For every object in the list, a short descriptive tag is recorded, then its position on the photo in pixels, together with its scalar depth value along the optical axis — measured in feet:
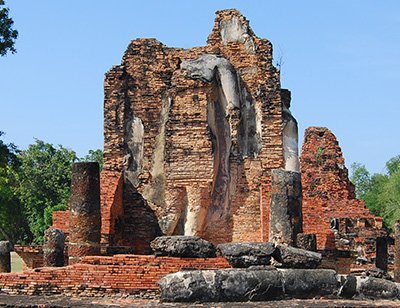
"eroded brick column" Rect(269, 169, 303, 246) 55.36
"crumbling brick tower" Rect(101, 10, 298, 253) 65.98
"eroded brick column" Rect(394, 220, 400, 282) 59.36
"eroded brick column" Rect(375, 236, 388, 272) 65.72
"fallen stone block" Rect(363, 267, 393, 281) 49.84
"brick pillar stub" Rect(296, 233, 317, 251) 53.36
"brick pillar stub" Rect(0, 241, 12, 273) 58.65
